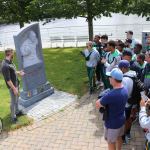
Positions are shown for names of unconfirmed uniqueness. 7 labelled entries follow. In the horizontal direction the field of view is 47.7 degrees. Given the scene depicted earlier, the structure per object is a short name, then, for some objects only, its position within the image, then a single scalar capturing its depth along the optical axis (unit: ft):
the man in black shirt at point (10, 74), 13.98
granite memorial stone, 16.17
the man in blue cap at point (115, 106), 9.49
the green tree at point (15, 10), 30.84
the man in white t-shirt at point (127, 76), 11.01
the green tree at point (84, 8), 25.56
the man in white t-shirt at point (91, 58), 17.55
